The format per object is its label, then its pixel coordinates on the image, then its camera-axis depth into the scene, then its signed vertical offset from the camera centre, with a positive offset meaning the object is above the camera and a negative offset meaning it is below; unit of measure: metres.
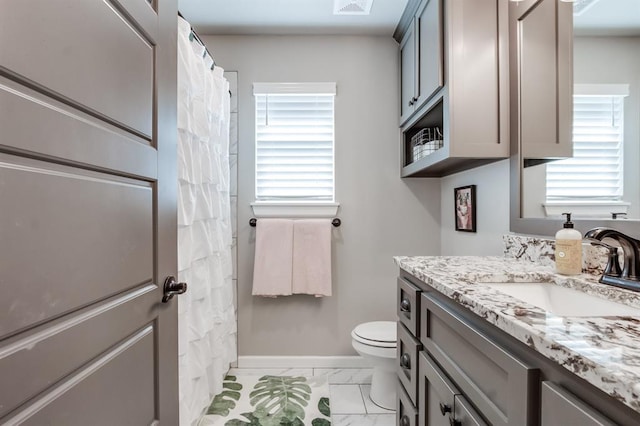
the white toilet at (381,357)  1.78 -0.84
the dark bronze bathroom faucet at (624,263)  0.85 -0.14
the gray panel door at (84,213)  0.49 +0.00
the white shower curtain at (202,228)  1.39 -0.09
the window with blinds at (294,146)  2.30 +0.49
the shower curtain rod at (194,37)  1.52 +0.88
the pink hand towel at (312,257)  2.19 -0.32
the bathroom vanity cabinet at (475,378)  0.48 -0.35
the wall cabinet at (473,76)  1.44 +0.63
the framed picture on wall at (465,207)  1.85 +0.03
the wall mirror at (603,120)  0.92 +0.29
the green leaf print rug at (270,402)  1.72 -1.16
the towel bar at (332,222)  2.27 -0.08
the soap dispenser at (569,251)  1.01 -0.13
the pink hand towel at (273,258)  2.19 -0.33
